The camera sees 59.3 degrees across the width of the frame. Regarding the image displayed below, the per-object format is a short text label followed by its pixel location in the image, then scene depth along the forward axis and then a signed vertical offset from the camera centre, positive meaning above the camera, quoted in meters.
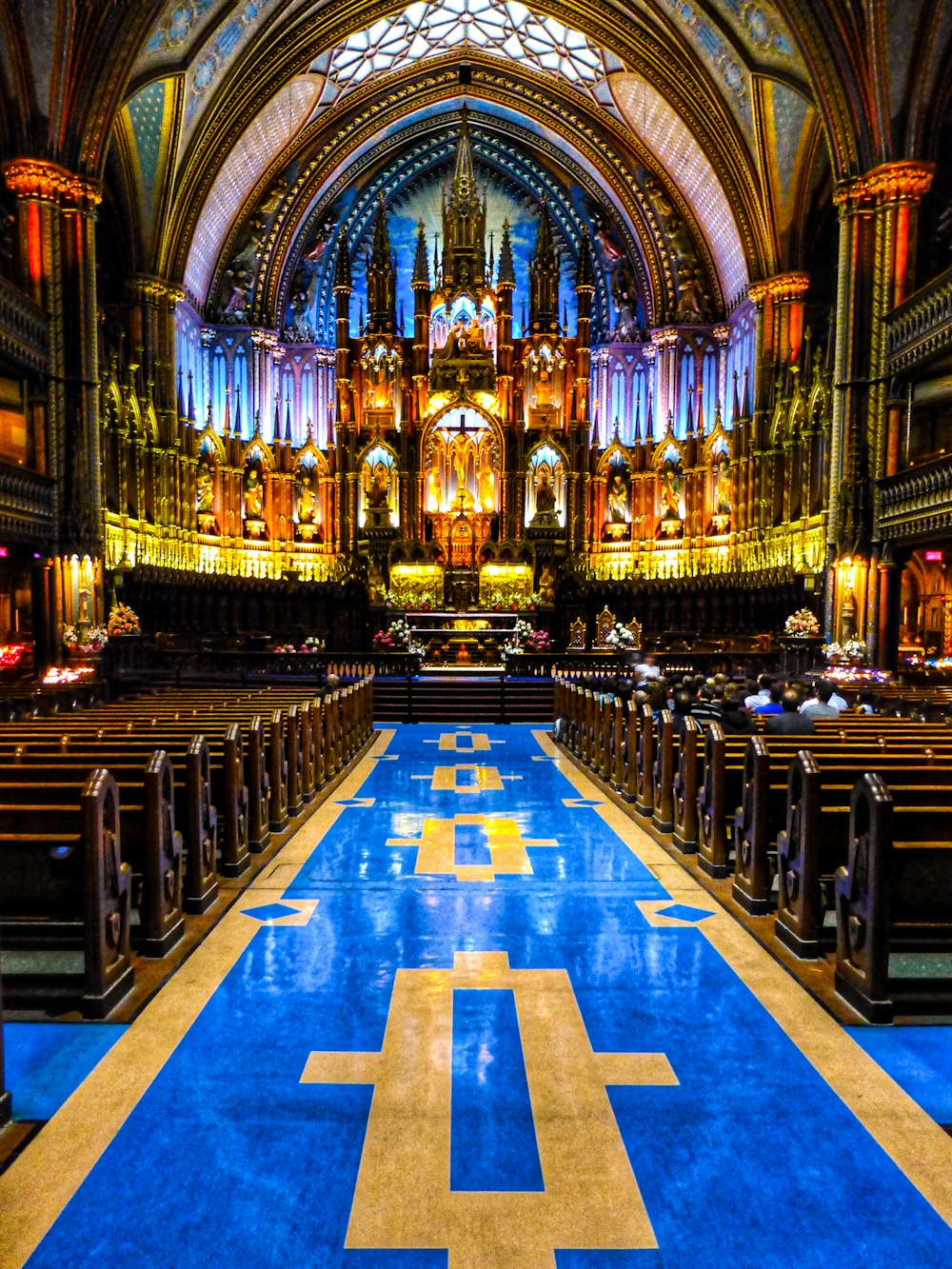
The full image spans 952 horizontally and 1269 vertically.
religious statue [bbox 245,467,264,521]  29.48 +4.24
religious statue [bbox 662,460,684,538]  29.47 +4.07
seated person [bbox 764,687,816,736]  7.67 -1.00
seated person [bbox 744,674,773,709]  9.56 -0.95
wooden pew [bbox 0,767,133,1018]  4.40 -1.49
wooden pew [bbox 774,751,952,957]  5.06 -1.46
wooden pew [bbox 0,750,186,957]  5.03 -1.33
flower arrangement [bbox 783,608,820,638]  20.31 -0.18
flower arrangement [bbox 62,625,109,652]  17.72 -0.50
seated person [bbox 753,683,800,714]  9.29 -0.99
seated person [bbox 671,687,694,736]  9.34 -0.97
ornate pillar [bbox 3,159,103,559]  18.94 +7.06
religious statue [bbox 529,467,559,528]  30.61 +3.92
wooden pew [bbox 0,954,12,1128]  3.43 -2.03
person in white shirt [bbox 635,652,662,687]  12.21 -0.86
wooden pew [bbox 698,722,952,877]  6.91 -1.27
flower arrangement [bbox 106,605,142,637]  19.05 -0.11
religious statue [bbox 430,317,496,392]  30.66 +9.08
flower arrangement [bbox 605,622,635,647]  22.89 -0.55
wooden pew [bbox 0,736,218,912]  5.62 -1.19
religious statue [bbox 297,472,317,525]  30.78 +4.17
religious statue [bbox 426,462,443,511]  31.66 +4.76
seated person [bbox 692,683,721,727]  8.50 -0.98
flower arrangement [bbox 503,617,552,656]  25.09 -0.72
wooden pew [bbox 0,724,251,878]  5.98 -1.18
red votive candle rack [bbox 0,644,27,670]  19.24 -0.93
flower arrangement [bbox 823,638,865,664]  18.67 -0.78
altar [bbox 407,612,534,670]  25.33 -0.63
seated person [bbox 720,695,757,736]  7.90 -0.98
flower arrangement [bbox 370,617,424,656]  25.14 -0.69
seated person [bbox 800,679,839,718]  9.02 -0.97
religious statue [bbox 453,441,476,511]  31.47 +5.63
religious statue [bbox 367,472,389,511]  30.72 +4.52
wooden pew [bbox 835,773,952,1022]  4.32 -1.51
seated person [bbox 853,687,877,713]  10.33 -1.09
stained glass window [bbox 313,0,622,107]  27.80 +19.73
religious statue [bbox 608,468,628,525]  30.91 +4.31
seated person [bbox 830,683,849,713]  10.40 -1.09
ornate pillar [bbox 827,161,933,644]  19.19 +6.89
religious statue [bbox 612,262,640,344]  31.78 +11.88
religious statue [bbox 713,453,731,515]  27.84 +4.29
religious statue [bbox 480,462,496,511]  31.53 +4.75
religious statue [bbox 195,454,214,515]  27.70 +4.21
